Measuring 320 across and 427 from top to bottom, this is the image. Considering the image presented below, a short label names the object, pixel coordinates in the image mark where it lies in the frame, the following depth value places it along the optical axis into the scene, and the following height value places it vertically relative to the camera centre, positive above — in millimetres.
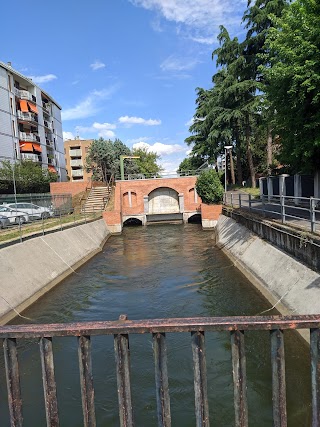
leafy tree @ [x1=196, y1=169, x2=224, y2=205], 29781 -400
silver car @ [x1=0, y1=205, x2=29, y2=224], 21141 -1004
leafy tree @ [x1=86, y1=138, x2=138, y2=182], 50219 +5157
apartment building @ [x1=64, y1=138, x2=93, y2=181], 78438 +9357
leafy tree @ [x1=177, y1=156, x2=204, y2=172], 50897 +3769
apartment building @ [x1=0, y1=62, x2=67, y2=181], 40031 +10661
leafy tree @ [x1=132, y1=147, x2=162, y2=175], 71625 +6530
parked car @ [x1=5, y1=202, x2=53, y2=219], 22627 -909
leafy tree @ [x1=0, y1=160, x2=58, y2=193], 33844 +2198
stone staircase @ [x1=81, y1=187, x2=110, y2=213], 33628 -848
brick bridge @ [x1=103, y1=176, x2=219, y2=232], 36875 -965
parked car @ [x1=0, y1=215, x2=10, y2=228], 17811 -1430
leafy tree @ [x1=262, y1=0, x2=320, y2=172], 11258 +3616
